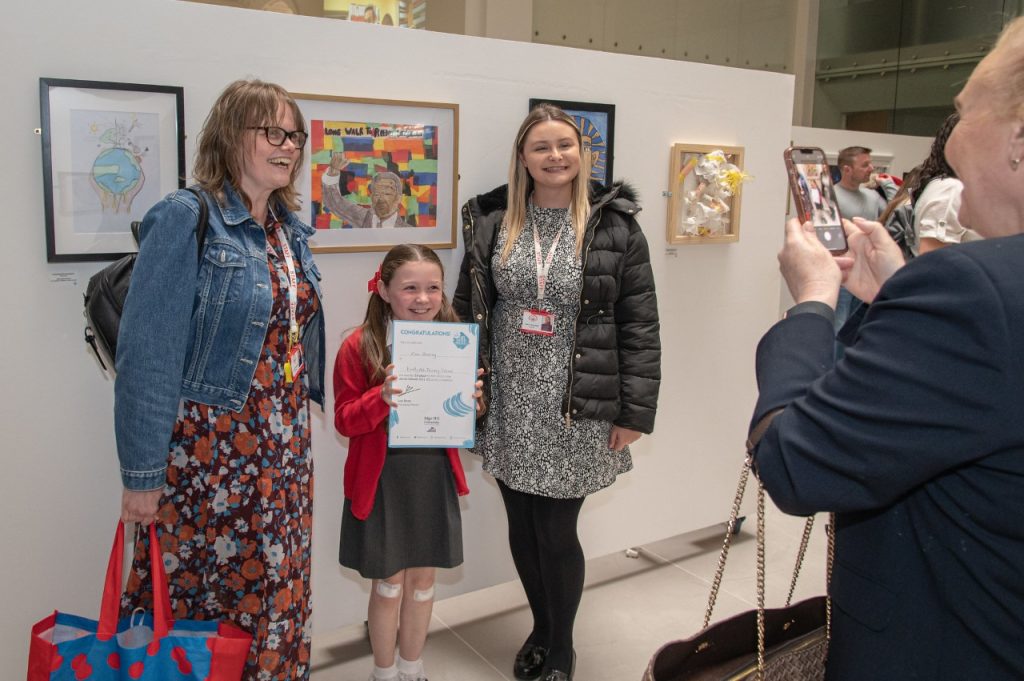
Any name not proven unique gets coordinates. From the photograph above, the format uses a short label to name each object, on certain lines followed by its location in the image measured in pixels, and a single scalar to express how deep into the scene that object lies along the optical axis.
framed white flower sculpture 3.78
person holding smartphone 0.96
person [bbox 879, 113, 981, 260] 3.09
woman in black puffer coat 2.84
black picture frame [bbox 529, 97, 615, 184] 3.44
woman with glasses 2.05
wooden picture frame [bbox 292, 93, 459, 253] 2.89
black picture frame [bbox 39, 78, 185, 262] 2.46
